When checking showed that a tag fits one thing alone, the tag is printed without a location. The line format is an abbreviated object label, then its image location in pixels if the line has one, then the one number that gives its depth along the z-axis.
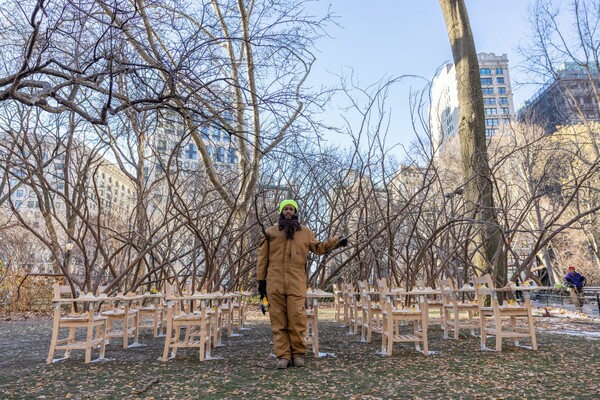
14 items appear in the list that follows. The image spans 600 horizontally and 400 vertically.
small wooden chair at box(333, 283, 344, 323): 9.17
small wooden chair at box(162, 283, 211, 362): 4.39
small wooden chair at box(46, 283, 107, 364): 4.32
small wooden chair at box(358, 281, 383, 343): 5.23
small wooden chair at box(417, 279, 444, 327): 5.73
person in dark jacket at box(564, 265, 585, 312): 10.96
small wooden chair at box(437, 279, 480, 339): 5.56
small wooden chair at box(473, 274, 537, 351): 4.54
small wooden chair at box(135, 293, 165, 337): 6.19
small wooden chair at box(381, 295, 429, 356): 4.48
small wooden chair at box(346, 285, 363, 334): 6.44
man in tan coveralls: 4.05
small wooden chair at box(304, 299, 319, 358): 4.52
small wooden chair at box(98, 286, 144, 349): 5.22
